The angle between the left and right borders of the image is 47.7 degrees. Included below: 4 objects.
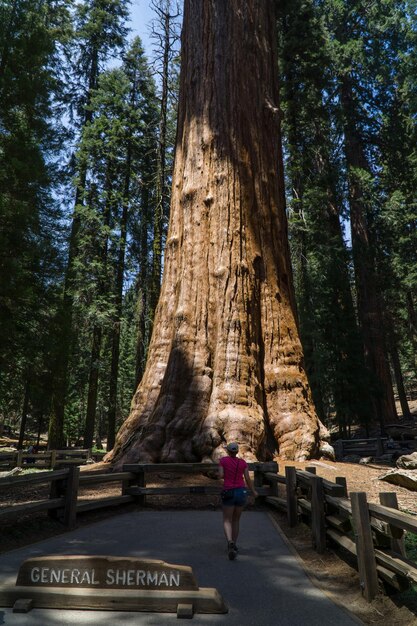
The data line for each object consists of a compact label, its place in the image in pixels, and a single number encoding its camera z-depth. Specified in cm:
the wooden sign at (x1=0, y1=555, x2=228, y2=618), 376
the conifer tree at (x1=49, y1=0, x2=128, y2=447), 2559
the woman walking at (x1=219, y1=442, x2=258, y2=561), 537
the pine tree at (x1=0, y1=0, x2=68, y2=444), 1454
